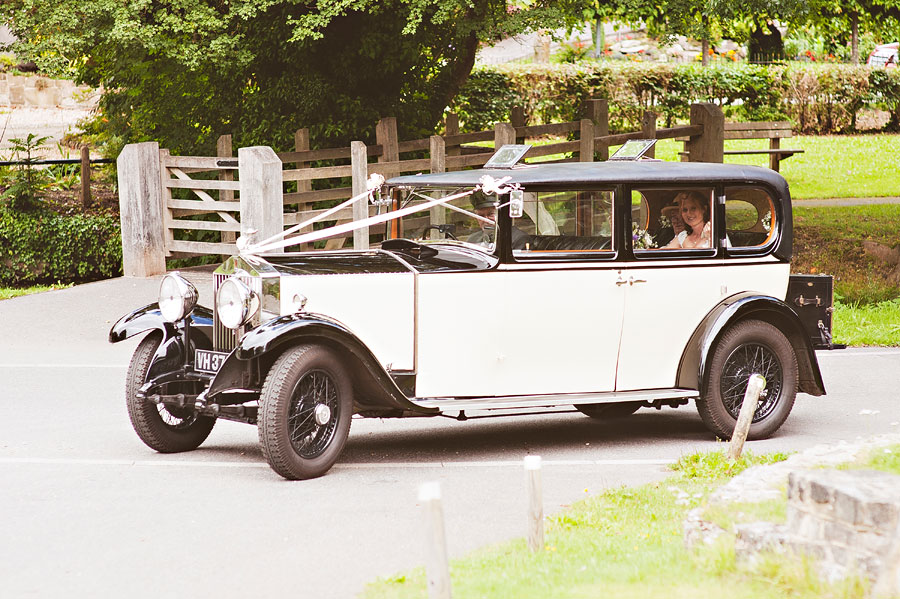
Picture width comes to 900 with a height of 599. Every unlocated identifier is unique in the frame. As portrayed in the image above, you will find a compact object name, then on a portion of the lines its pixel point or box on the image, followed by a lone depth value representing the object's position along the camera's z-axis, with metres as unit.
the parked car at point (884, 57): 74.00
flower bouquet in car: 15.34
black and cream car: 13.69
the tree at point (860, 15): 37.31
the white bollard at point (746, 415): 13.17
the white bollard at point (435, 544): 7.48
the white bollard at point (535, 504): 9.41
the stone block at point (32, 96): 64.06
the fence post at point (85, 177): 35.62
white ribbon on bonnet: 14.58
